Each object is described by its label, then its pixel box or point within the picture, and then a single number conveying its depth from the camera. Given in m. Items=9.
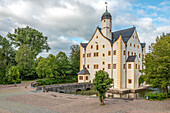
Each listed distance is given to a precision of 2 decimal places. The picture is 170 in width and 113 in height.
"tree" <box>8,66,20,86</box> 32.12
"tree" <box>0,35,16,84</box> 54.02
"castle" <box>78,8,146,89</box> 33.19
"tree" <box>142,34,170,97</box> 17.11
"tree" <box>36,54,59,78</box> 36.64
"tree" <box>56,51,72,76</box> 43.20
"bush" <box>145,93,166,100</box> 17.85
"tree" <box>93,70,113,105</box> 14.96
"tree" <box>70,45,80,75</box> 49.83
